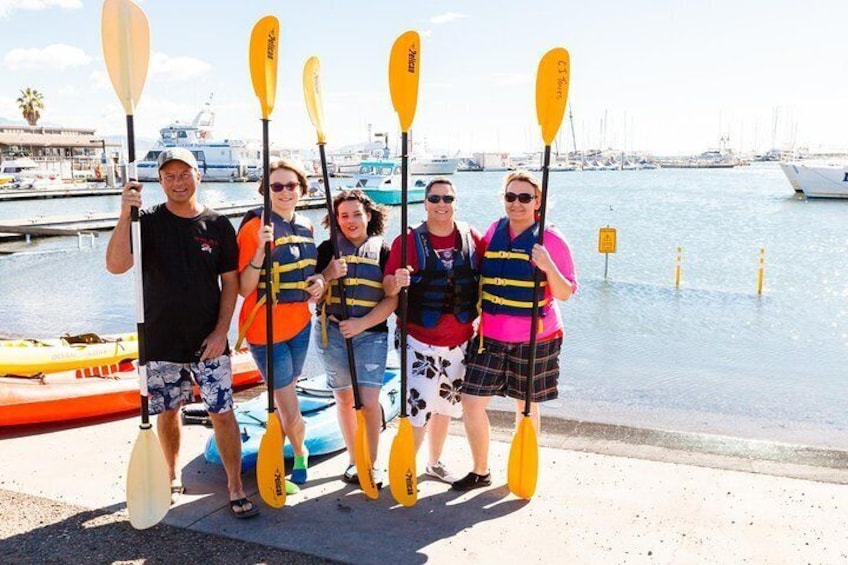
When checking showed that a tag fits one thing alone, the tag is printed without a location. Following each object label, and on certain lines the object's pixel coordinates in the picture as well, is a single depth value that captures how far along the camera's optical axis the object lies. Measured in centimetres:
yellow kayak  548
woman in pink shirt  359
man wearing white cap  327
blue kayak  409
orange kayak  483
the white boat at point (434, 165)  8275
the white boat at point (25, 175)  5166
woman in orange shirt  350
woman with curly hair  364
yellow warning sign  1550
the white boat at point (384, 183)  4025
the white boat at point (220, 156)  7269
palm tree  7475
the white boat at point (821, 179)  4531
